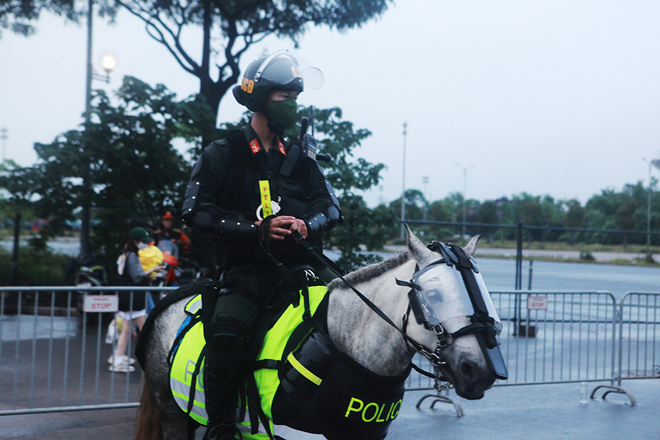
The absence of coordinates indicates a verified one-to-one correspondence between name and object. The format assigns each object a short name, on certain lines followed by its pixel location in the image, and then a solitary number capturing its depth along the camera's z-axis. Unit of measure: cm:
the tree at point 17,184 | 881
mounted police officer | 255
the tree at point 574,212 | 3891
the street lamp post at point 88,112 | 945
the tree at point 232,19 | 1131
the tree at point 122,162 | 910
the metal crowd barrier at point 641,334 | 694
